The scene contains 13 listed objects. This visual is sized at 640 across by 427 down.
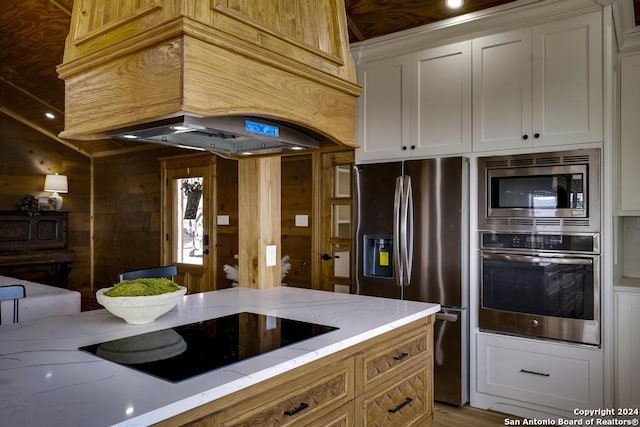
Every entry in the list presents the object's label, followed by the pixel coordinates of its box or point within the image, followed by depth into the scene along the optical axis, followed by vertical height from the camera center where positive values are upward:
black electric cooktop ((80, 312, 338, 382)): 1.26 -0.39
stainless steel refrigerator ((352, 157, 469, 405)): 3.19 -0.23
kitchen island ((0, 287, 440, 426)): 1.01 -0.40
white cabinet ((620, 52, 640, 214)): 3.12 +0.50
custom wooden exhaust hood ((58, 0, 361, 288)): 1.31 +0.47
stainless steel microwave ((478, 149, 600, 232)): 2.80 +0.13
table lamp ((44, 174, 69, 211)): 6.42 +0.39
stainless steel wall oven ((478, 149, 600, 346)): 2.80 -0.19
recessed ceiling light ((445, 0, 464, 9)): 3.11 +1.36
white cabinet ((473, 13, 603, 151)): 2.81 +0.78
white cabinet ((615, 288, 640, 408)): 2.77 -0.78
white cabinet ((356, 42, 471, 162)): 3.28 +0.78
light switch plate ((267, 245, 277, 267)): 2.57 -0.22
